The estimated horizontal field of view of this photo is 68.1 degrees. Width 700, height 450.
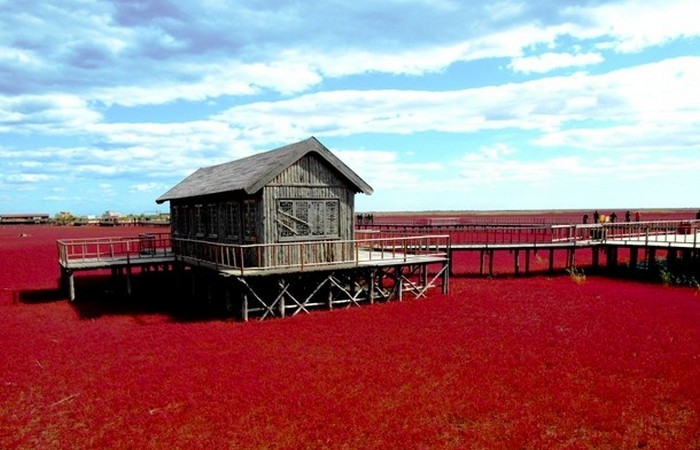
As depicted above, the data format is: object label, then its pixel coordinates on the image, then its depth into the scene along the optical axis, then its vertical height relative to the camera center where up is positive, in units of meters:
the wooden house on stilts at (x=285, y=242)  20.47 -1.01
